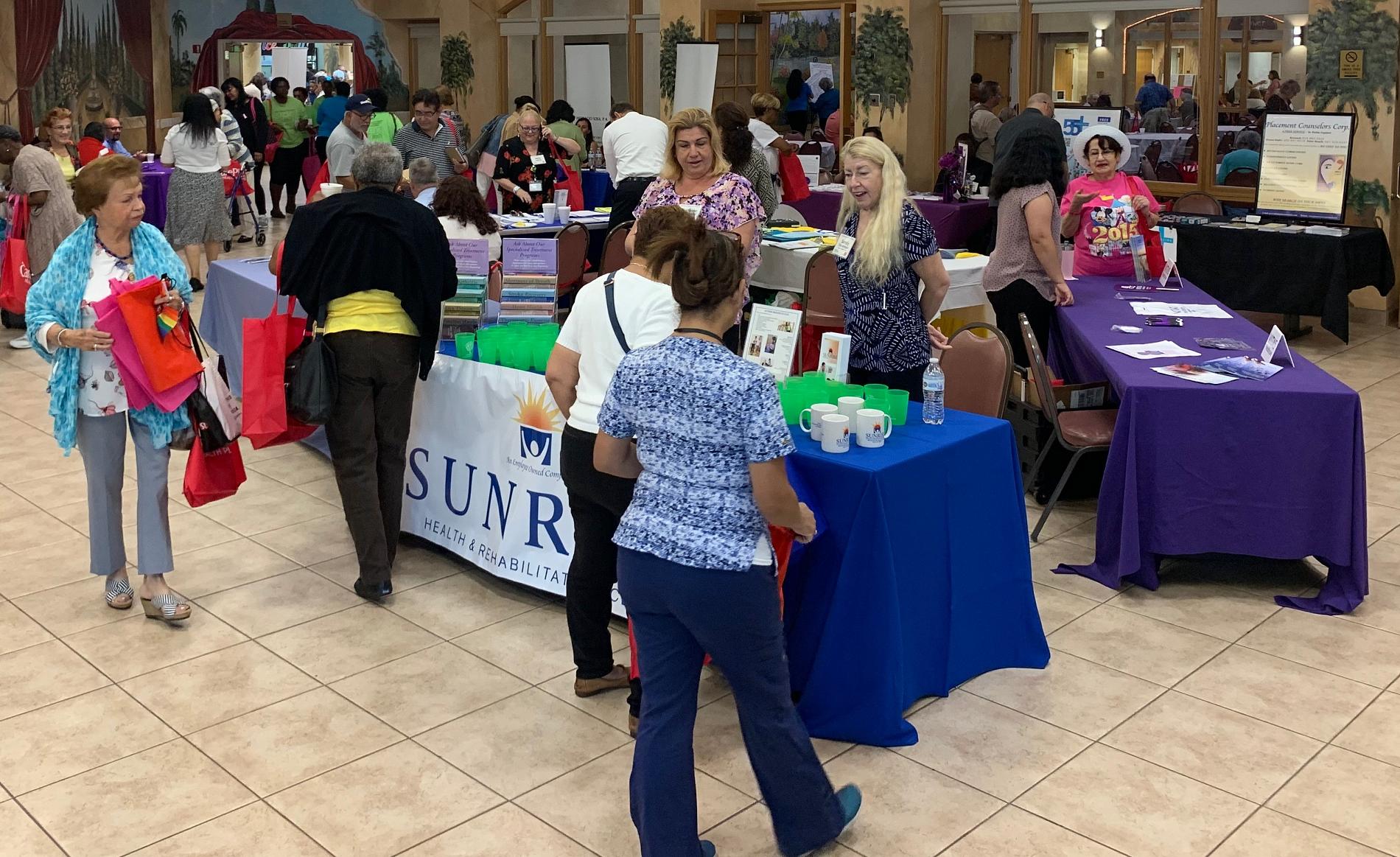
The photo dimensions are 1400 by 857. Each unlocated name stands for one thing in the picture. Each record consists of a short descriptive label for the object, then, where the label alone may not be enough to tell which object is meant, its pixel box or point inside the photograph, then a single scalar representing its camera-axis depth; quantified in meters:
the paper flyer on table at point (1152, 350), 5.00
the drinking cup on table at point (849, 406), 3.64
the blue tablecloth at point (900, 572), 3.43
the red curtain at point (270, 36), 18.56
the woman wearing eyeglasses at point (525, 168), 8.23
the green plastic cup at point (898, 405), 3.78
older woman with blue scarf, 4.05
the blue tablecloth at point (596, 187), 11.12
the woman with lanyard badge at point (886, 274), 4.41
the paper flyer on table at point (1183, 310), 5.74
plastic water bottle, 3.78
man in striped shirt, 8.48
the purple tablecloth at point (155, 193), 10.76
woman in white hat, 6.20
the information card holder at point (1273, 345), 4.79
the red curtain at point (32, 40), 15.66
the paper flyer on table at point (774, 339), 3.84
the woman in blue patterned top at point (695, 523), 2.57
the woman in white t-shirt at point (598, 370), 3.30
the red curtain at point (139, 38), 17.42
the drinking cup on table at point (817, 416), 3.58
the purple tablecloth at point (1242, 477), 4.38
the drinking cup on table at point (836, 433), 3.51
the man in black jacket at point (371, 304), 4.30
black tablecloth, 8.35
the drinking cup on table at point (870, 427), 3.58
